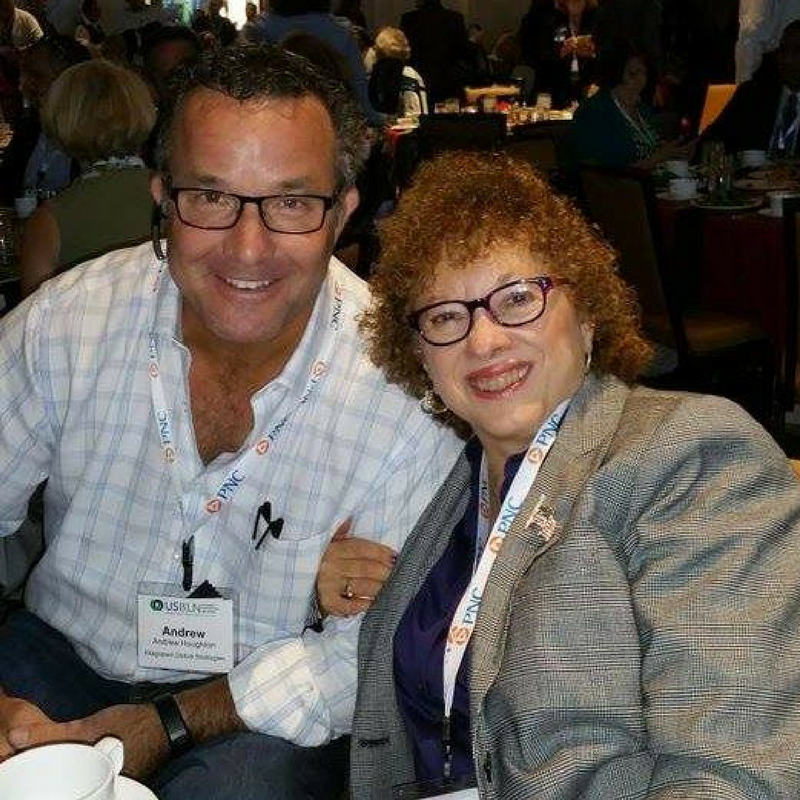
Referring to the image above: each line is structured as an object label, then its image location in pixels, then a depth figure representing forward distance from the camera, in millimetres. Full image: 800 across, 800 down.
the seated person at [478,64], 12344
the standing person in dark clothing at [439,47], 11992
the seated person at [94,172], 3611
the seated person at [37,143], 5625
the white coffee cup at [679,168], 5500
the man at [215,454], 1849
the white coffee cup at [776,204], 4547
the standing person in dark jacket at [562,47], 12266
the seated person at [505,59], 12859
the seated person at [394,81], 8766
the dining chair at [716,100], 8070
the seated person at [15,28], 10438
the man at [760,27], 8688
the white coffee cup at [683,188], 4996
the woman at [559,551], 1304
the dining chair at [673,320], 4484
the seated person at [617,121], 6977
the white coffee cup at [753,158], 6035
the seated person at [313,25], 7137
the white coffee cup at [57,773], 1260
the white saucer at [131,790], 1313
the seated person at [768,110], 6457
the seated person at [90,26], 12148
